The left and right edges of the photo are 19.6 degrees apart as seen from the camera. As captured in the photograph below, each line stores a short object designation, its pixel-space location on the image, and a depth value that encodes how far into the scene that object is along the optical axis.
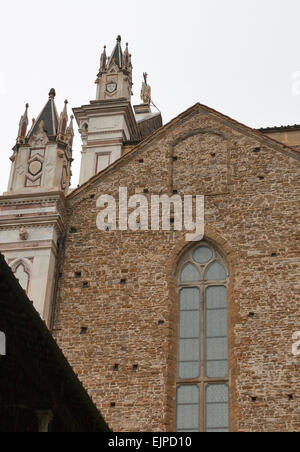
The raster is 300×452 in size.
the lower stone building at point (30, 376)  9.93
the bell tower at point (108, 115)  23.58
